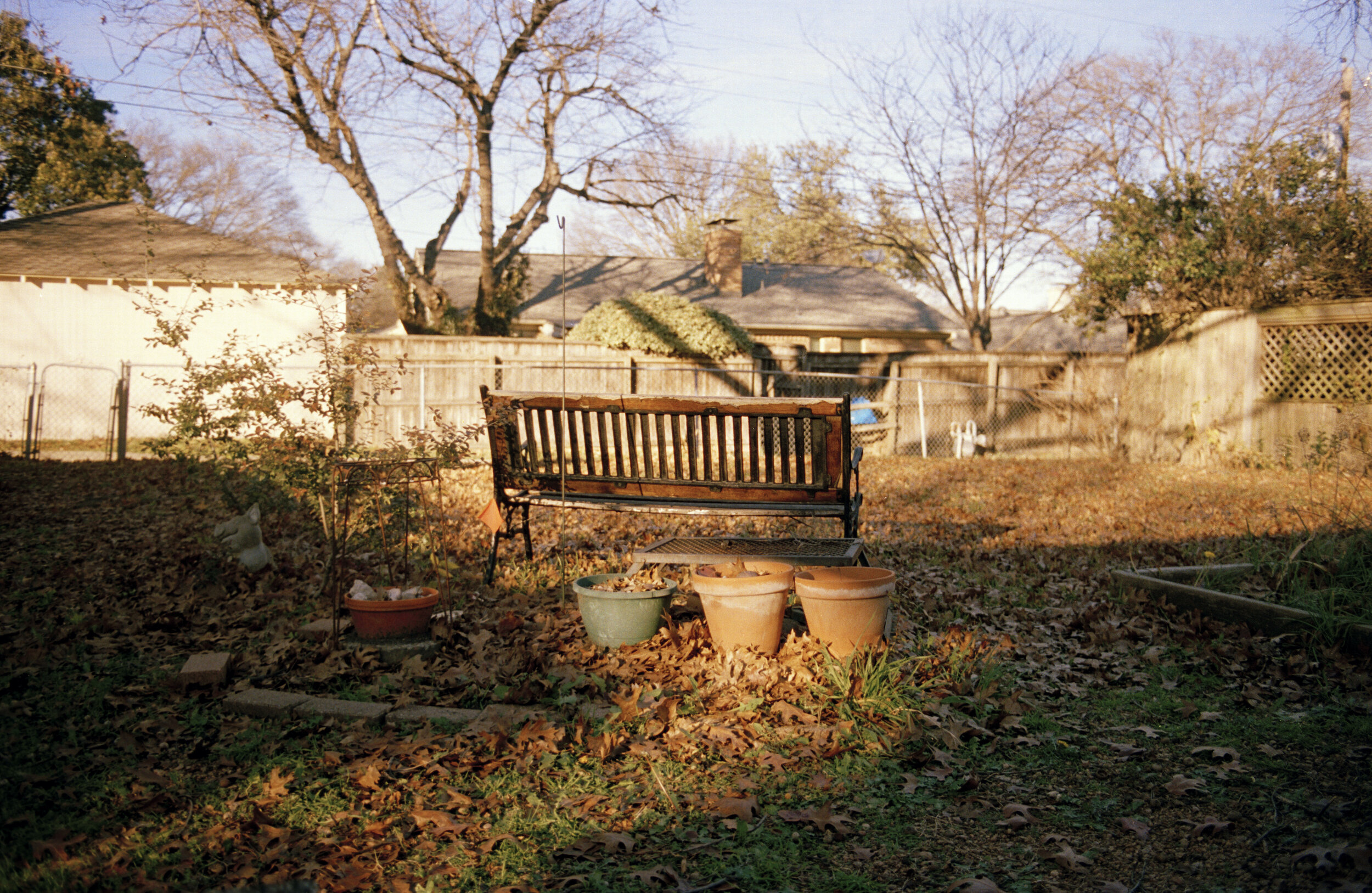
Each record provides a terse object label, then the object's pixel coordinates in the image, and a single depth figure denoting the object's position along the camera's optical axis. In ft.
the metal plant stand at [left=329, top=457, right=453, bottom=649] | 16.22
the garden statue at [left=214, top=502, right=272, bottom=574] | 20.21
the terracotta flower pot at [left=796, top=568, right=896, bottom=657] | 13.26
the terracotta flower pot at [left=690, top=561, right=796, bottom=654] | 13.62
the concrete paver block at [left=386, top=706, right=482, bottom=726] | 12.03
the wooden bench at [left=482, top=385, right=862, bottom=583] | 18.25
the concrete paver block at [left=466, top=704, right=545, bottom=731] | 11.64
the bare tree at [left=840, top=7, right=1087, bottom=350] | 74.02
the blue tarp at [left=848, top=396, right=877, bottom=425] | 54.70
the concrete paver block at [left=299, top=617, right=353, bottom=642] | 15.24
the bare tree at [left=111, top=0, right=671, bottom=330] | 56.49
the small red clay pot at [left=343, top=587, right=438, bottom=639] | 14.51
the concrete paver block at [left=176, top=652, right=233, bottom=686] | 13.14
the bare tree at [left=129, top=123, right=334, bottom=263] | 116.67
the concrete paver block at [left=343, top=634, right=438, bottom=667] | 14.43
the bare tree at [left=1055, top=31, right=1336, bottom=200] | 72.84
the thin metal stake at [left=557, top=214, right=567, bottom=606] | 17.11
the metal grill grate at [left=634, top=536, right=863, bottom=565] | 15.97
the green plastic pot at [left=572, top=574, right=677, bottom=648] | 14.37
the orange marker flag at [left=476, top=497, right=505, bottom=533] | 19.12
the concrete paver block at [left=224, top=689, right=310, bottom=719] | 12.30
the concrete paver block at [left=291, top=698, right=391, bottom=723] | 12.11
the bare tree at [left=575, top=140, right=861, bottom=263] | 75.41
